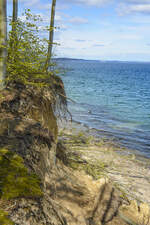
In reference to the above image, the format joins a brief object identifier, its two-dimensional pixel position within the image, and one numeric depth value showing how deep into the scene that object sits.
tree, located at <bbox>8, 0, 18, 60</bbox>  5.63
